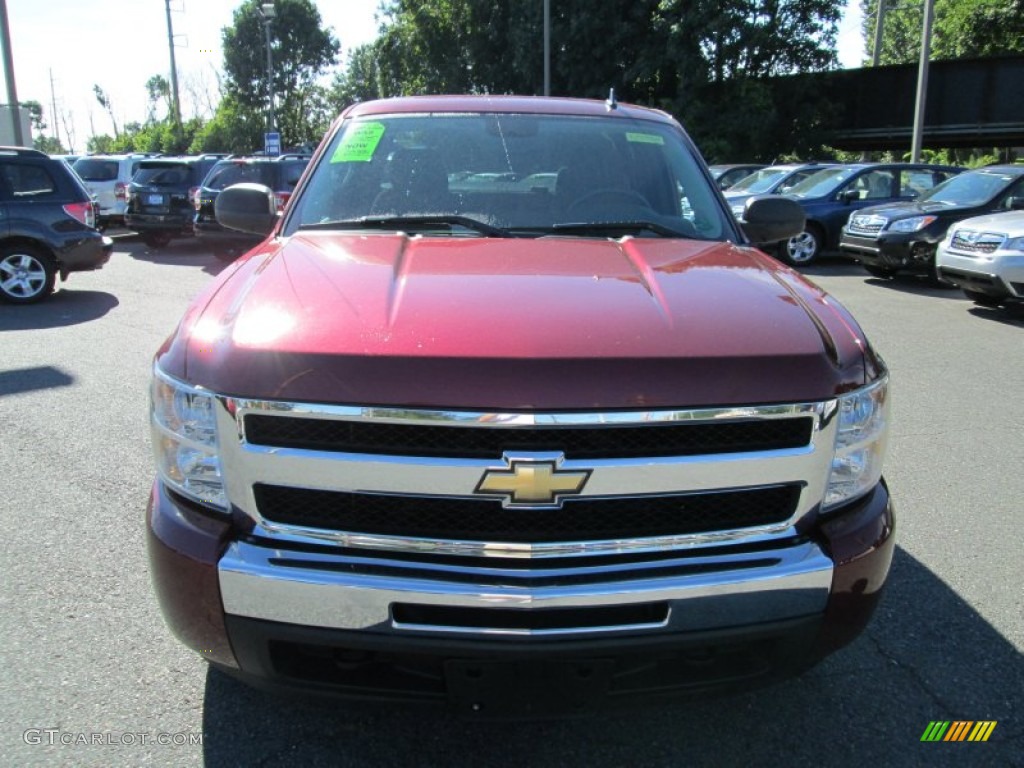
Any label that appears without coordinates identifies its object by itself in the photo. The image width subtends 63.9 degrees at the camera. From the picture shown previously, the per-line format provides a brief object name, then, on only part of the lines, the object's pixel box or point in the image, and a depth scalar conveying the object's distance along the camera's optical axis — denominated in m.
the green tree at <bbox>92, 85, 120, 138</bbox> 90.19
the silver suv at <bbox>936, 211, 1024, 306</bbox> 9.00
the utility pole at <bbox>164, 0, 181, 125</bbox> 40.12
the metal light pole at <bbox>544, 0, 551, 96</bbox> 27.98
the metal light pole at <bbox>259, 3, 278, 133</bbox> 33.56
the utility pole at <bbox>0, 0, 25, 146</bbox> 17.73
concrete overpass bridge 25.16
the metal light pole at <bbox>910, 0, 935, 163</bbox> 17.36
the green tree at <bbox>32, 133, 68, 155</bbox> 84.80
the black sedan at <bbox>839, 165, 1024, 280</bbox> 11.38
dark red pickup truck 1.89
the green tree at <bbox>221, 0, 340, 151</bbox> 60.31
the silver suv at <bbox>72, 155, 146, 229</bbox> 17.92
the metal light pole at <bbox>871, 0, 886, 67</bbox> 30.39
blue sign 28.48
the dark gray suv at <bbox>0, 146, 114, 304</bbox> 9.84
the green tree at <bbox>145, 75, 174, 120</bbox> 89.00
